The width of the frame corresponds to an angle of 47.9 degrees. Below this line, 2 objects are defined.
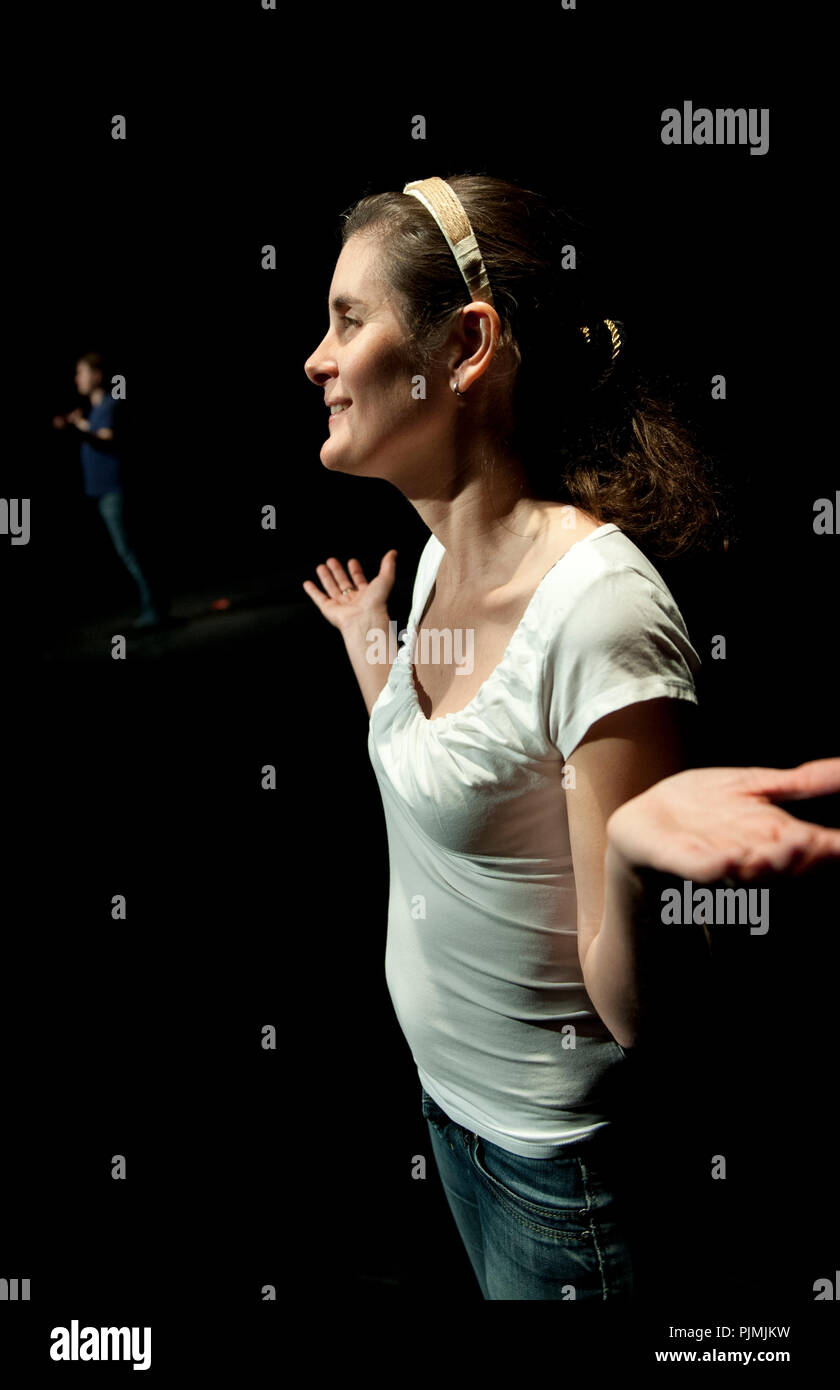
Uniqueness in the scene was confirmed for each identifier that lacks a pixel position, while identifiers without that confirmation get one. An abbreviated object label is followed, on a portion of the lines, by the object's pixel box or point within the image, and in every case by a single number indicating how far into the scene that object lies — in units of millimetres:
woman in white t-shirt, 1060
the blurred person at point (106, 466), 4988
